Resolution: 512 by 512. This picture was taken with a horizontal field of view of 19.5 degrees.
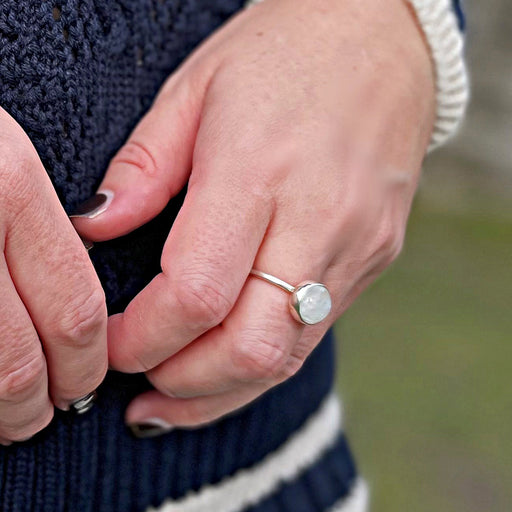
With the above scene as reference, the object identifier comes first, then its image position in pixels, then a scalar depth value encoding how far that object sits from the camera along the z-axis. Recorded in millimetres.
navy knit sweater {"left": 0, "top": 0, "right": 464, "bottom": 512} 353
